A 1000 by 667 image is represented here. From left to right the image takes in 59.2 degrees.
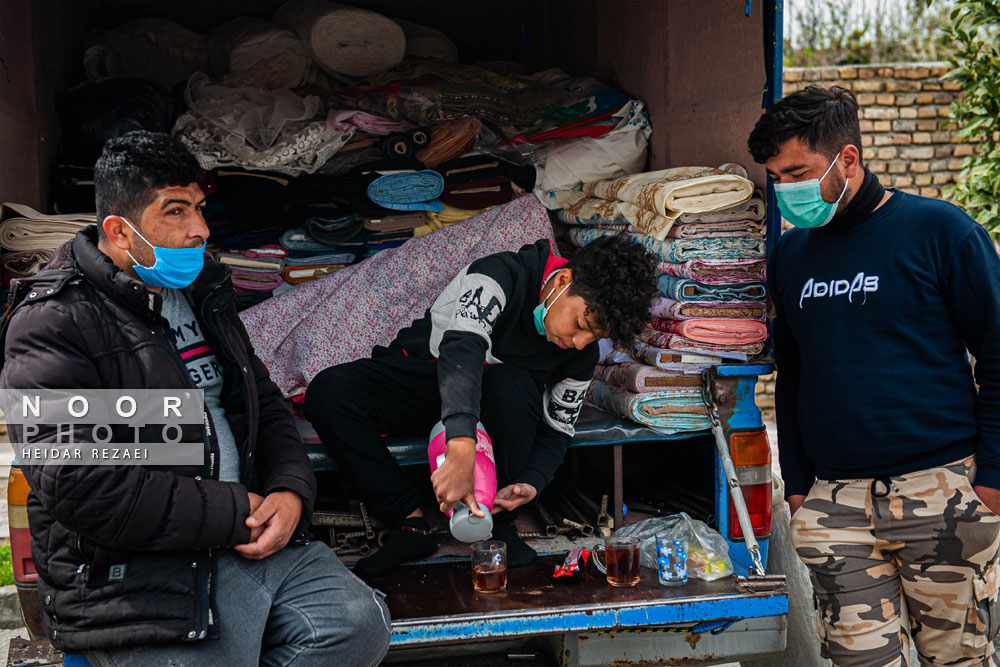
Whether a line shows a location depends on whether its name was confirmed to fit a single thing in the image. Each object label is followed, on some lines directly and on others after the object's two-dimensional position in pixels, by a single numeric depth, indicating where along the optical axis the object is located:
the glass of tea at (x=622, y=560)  2.66
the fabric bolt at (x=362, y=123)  4.05
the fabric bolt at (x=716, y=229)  3.26
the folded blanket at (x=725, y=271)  3.22
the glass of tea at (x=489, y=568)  2.65
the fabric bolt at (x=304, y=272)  4.09
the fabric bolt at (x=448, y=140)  4.12
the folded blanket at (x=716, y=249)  3.23
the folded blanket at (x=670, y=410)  3.10
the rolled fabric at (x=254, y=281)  4.02
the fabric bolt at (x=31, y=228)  3.14
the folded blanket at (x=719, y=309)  3.22
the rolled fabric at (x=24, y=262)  3.16
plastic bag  2.75
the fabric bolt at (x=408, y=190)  4.05
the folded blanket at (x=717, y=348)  3.19
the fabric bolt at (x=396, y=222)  4.12
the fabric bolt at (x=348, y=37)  4.23
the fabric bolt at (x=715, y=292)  3.25
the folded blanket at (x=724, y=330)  3.18
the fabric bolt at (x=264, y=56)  4.27
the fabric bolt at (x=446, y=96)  4.14
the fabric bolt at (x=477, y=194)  4.20
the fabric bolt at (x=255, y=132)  3.88
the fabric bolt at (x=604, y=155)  4.07
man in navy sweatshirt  2.14
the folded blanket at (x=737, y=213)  3.24
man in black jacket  1.99
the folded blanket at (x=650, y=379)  3.16
